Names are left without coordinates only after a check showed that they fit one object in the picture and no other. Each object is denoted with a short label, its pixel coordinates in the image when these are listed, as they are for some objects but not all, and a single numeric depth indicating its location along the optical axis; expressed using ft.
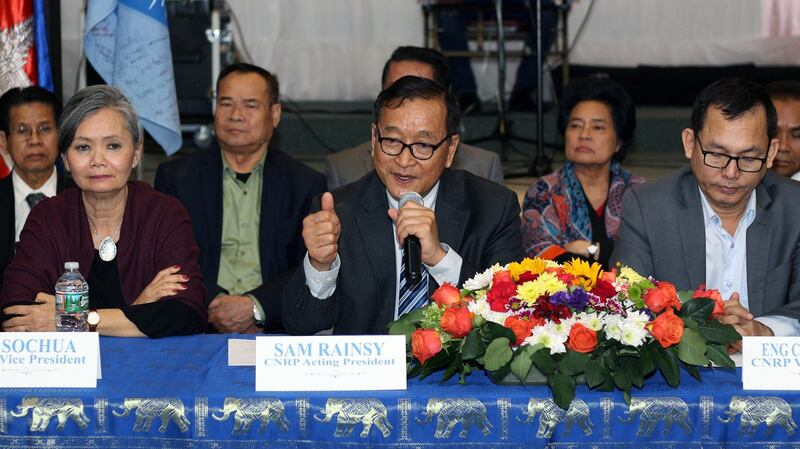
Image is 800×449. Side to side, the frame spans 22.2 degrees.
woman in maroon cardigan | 16.87
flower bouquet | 12.15
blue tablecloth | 12.10
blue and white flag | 26.13
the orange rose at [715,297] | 13.36
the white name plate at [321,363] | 12.44
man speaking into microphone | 16.34
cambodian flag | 27.04
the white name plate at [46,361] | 12.64
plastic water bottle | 15.47
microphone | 14.57
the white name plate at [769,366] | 12.50
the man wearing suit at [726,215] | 16.69
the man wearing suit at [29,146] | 23.52
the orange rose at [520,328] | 12.32
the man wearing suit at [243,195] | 23.94
